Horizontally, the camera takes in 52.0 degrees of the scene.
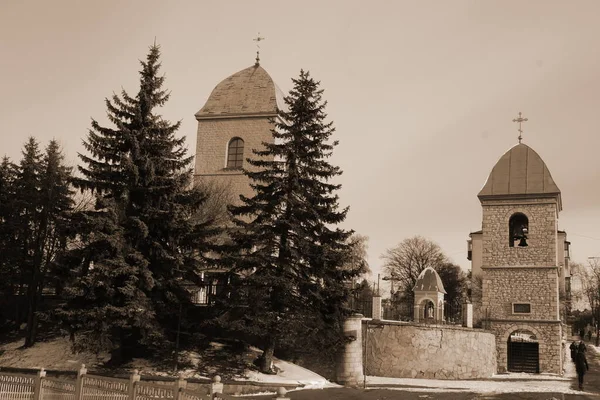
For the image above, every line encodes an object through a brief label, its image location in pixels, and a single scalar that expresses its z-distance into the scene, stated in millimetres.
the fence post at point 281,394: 7577
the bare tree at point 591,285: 59594
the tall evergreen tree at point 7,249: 23234
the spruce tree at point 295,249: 18219
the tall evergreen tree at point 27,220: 23438
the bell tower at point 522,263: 27906
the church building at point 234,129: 32688
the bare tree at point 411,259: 60938
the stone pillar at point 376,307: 23891
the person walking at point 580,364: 20344
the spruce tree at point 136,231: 17359
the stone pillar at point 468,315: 27344
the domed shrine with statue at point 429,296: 32562
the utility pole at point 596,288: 55875
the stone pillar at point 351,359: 19531
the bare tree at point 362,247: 54094
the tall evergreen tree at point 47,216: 22953
